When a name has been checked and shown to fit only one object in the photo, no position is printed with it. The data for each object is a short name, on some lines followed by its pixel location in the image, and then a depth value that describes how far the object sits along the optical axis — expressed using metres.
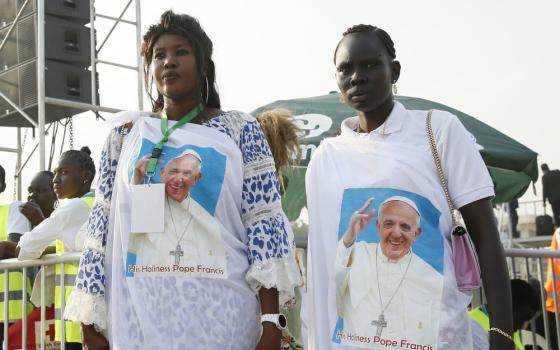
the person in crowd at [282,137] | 4.36
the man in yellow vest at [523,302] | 4.02
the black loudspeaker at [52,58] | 9.96
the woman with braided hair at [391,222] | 2.25
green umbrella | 6.64
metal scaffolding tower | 9.55
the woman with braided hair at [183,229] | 2.26
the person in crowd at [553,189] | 12.16
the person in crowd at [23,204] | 6.00
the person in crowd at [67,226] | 4.36
